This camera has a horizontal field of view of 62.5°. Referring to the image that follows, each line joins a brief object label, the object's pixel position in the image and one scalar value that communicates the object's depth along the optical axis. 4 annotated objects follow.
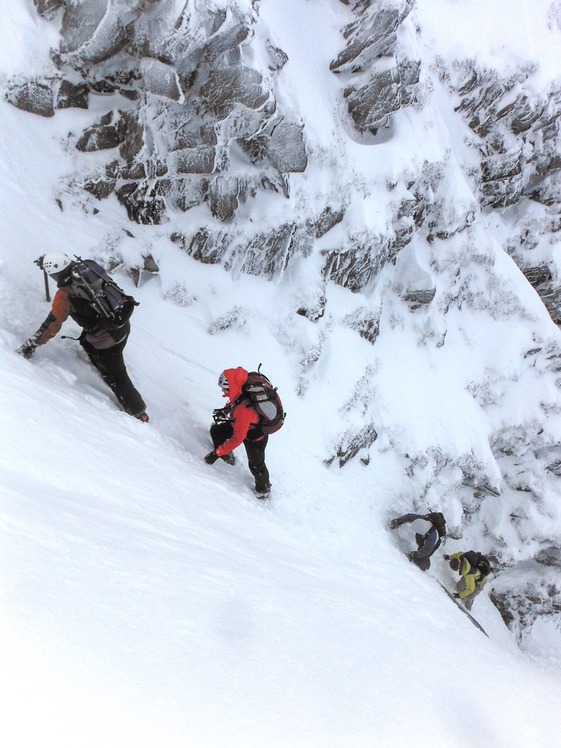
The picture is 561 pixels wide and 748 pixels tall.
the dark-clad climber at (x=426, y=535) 12.31
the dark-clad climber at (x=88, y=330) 6.40
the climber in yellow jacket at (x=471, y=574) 13.40
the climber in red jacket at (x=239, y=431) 7.56
